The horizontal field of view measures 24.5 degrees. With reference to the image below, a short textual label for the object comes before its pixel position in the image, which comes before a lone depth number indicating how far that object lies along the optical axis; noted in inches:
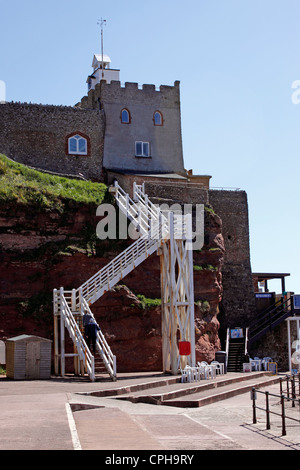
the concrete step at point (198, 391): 714.8
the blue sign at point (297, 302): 1498.5
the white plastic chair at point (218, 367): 1131.0
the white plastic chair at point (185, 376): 943.7
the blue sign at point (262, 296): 1606.8
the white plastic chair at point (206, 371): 995.1
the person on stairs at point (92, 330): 911.7
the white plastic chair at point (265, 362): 1353.1
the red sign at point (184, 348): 1010.7
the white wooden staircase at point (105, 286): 913.5
